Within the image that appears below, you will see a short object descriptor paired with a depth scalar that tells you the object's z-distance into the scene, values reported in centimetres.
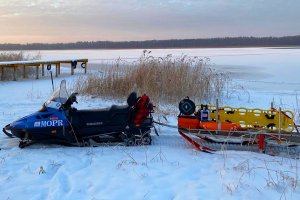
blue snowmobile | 352
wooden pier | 985
